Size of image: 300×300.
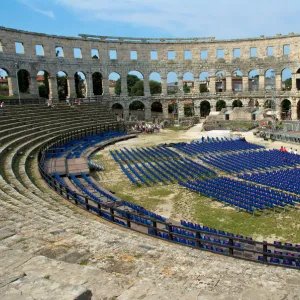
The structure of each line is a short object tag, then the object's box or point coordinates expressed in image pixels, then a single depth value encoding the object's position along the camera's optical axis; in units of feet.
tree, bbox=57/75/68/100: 211.00
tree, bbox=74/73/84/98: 197.38
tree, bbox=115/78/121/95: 275.69
